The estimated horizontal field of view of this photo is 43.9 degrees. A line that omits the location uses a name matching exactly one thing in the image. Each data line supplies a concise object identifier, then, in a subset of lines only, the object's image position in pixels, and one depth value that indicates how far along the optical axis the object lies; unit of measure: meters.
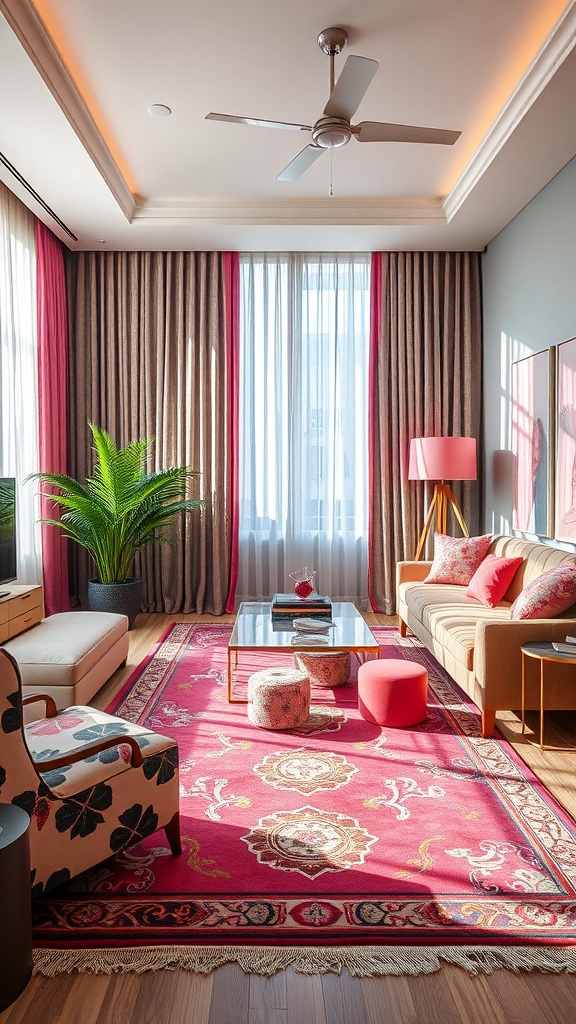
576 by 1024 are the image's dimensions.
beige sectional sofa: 3.15
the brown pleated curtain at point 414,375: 6.03
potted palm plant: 5.27
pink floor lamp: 5.36
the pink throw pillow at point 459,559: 4.95
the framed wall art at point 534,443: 4.45
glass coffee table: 3.55
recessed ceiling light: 3.89
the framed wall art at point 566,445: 4.10
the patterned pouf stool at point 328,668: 4.00
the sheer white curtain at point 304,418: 6.11
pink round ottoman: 3.35
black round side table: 1.55
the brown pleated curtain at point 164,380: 6.04
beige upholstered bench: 3.30
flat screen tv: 4.05
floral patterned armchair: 1.73
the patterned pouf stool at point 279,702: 3.32
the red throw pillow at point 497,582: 4.32
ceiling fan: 3.04
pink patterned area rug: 1.88
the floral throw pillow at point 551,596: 3.35
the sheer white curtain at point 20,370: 4.75
